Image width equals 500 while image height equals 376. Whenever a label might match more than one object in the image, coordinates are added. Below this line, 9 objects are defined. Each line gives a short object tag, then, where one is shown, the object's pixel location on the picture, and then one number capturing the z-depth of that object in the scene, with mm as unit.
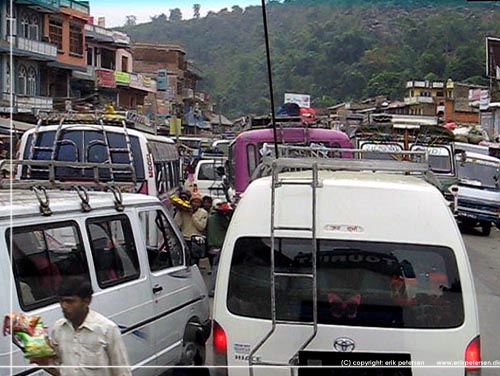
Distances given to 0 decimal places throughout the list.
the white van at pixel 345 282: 4289
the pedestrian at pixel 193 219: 10352
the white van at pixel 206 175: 18691
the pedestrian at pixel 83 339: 3730
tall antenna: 4789
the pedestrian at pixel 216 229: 9273
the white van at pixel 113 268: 4121
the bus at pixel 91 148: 10078
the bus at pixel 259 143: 12117
